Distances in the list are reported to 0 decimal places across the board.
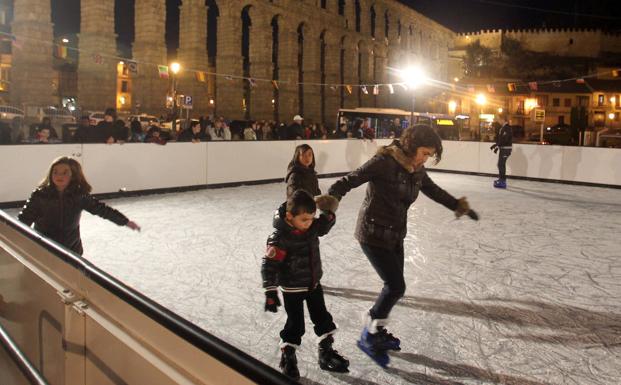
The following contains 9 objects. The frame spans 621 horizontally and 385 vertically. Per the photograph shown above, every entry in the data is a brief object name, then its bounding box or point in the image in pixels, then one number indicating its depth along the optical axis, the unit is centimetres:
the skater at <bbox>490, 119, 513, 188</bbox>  1323
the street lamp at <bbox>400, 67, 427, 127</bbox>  1878
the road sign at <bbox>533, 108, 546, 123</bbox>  1914
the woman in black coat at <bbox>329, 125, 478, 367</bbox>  350
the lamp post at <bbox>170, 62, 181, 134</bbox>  1911
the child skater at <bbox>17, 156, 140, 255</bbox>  388
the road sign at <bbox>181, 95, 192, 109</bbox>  1925
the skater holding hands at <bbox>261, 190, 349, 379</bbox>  305
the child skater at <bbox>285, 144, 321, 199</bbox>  516
